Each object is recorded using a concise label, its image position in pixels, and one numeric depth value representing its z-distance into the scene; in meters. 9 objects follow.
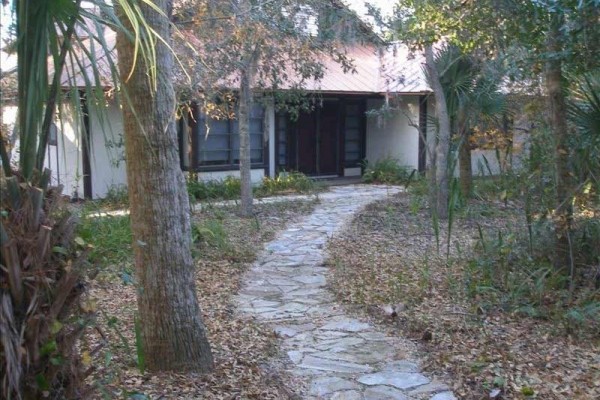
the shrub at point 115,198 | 12.73
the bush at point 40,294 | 2.38
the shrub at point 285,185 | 15.75
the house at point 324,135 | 14.20
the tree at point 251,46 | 10.02
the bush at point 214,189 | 14.43
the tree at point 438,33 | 8.07
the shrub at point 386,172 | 18.16
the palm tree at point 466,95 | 11.80
